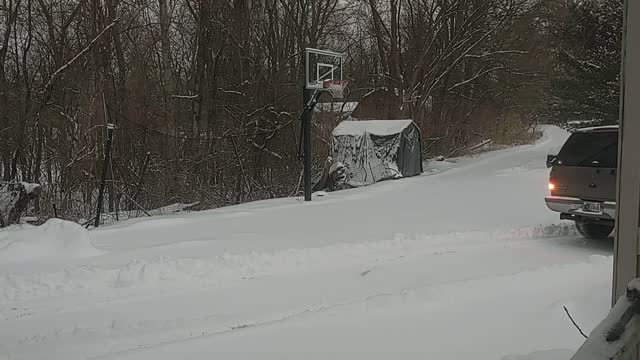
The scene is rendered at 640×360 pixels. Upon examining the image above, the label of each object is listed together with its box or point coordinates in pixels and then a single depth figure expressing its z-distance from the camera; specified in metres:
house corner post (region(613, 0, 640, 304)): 2.46
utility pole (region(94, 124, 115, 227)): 10.37
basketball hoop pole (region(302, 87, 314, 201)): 12.25
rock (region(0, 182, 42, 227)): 11.22
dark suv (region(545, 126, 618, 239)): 7.81
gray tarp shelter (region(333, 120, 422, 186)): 17.06
